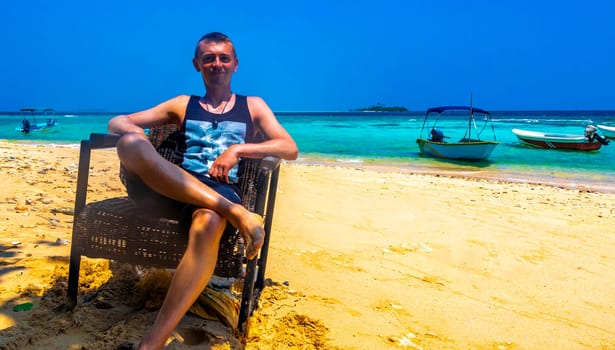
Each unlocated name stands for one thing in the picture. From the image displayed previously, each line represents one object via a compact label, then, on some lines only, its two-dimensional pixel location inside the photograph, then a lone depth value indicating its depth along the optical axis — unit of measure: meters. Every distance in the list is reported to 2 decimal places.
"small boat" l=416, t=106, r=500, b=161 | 15.37
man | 1.75
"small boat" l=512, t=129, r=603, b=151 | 20.23
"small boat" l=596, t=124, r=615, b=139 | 27.94
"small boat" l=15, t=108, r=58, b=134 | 25.45
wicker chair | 1.91
